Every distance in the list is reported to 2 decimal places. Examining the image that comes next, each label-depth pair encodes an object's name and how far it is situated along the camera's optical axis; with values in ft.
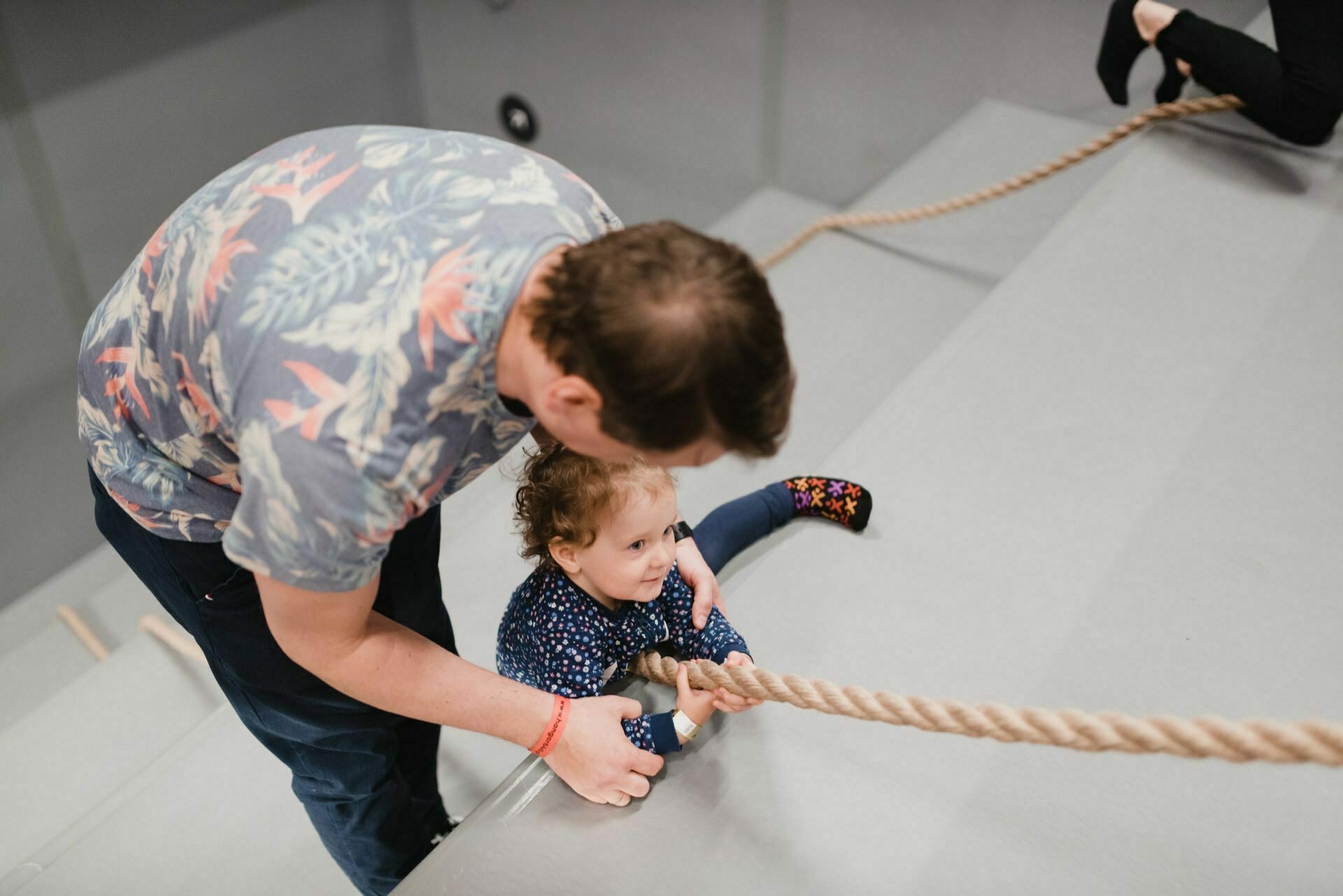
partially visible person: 4.71
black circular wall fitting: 8.98
